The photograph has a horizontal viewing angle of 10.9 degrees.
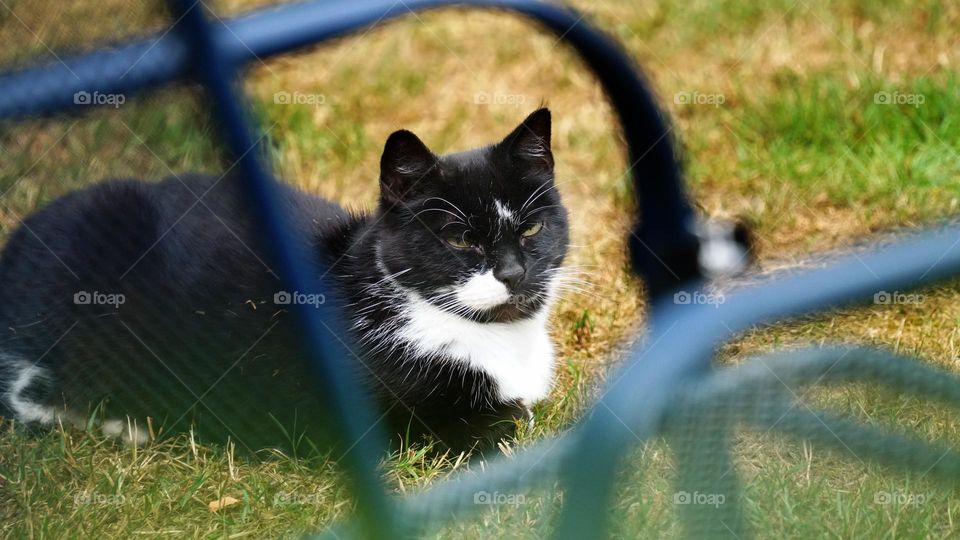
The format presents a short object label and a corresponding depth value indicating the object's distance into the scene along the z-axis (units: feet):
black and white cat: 7.82
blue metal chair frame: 7.60
